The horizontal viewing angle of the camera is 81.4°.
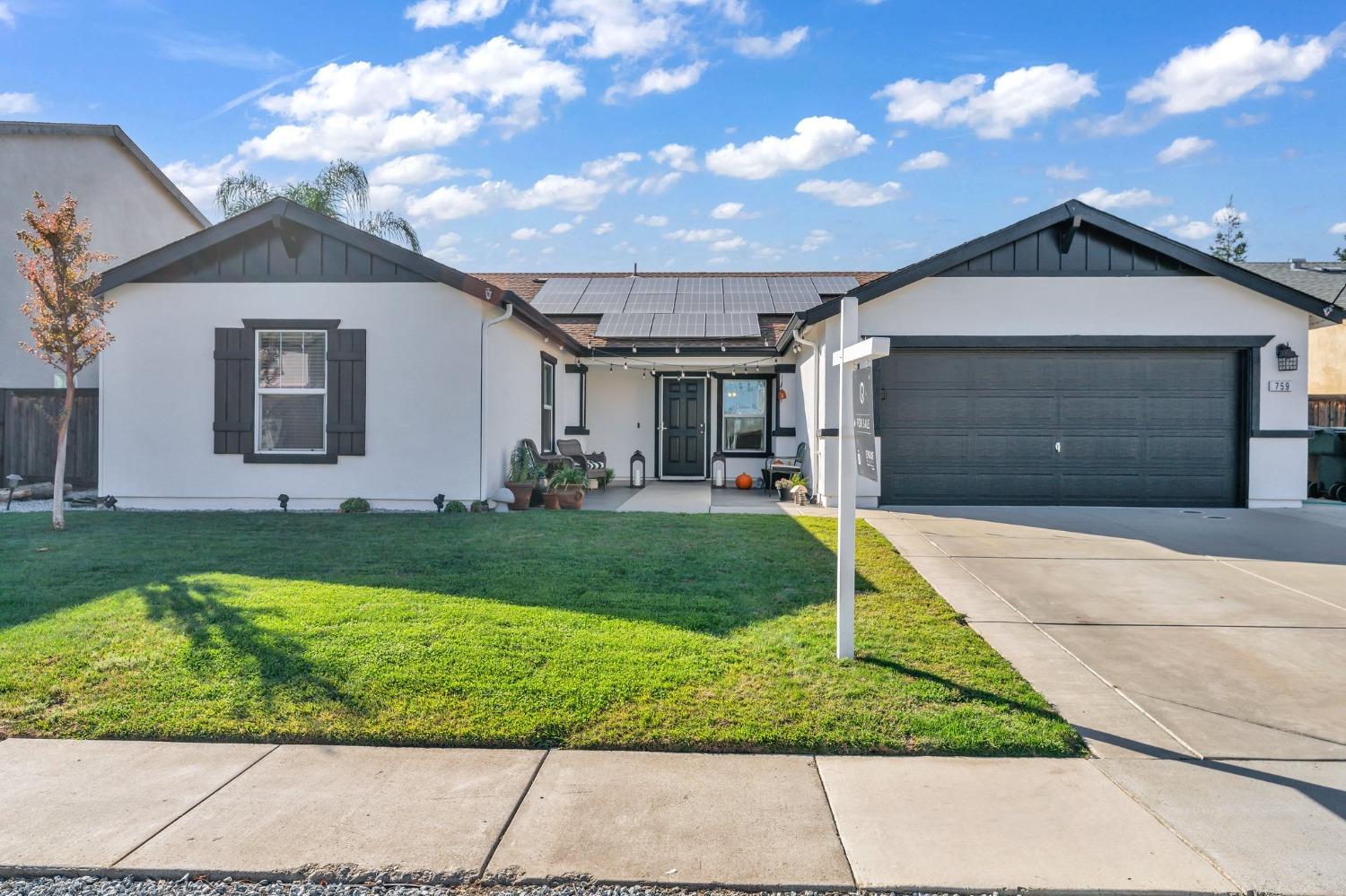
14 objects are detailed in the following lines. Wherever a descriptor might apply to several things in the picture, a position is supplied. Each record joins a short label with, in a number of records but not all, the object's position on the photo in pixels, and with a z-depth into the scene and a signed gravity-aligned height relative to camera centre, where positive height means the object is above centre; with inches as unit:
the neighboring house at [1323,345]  764.0 +100.4
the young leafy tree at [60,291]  324.5 +61.4
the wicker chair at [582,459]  539.8 -13.4
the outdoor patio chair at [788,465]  528.4 -16.2
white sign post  176.6 -14.1
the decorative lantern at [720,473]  585.0 -24.1
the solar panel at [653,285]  694.5 +140.9
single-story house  393.7 +38.0
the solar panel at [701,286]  688.4 +139.9
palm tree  762.2 +240.3
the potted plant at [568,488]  428.8 -26.8
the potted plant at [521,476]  417.4 -20.4
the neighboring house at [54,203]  484.7 +171.8
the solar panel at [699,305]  627.2 +111.5
